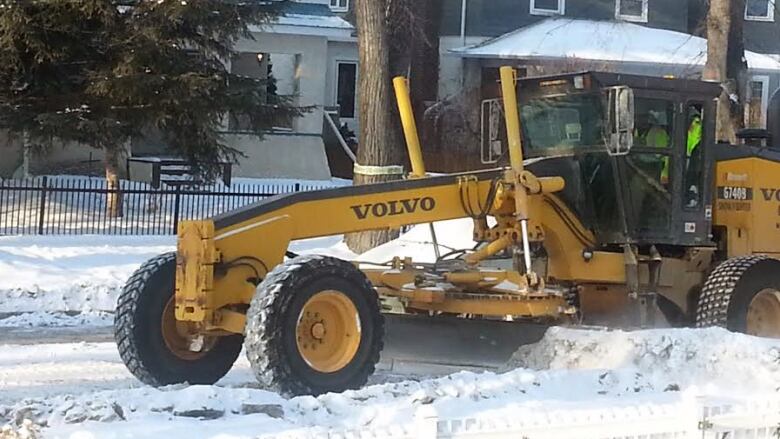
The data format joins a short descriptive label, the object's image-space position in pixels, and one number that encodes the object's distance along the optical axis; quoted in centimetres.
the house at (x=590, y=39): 3472
